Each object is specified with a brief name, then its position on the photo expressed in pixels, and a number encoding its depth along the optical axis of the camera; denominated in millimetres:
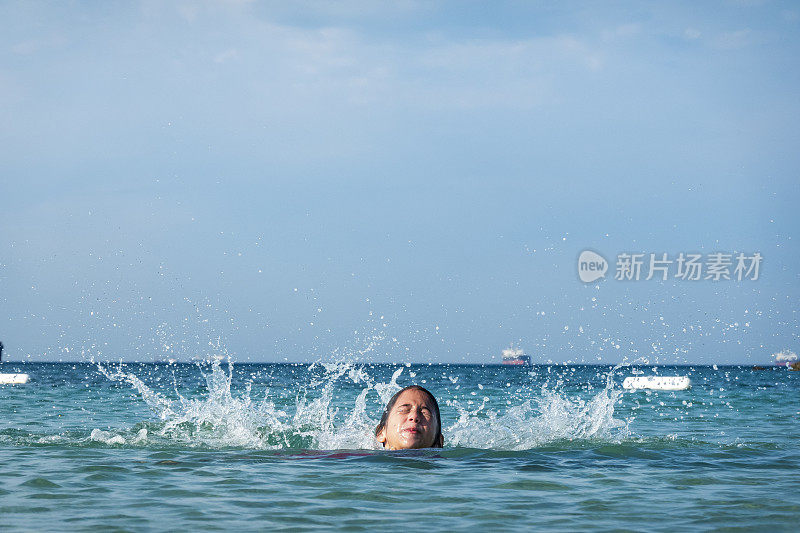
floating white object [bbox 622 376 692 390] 42788
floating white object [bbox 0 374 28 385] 44938
